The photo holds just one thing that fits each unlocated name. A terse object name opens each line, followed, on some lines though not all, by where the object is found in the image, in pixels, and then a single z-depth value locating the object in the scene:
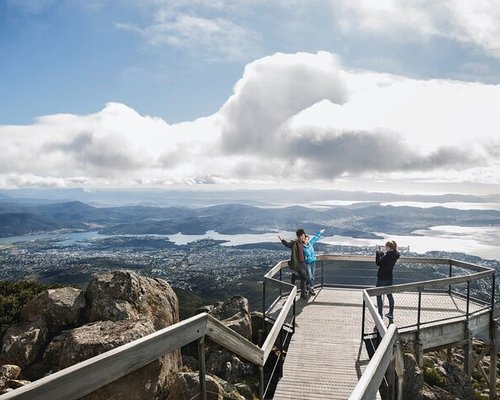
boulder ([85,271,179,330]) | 7.80
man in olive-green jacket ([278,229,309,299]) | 12.55
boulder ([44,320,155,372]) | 6.18
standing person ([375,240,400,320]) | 11.23
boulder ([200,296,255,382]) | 8.84
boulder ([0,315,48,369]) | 7.21
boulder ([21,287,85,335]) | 8.02
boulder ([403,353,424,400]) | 10.05
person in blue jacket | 12.68
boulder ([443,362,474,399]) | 12.84
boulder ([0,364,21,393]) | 6.34
